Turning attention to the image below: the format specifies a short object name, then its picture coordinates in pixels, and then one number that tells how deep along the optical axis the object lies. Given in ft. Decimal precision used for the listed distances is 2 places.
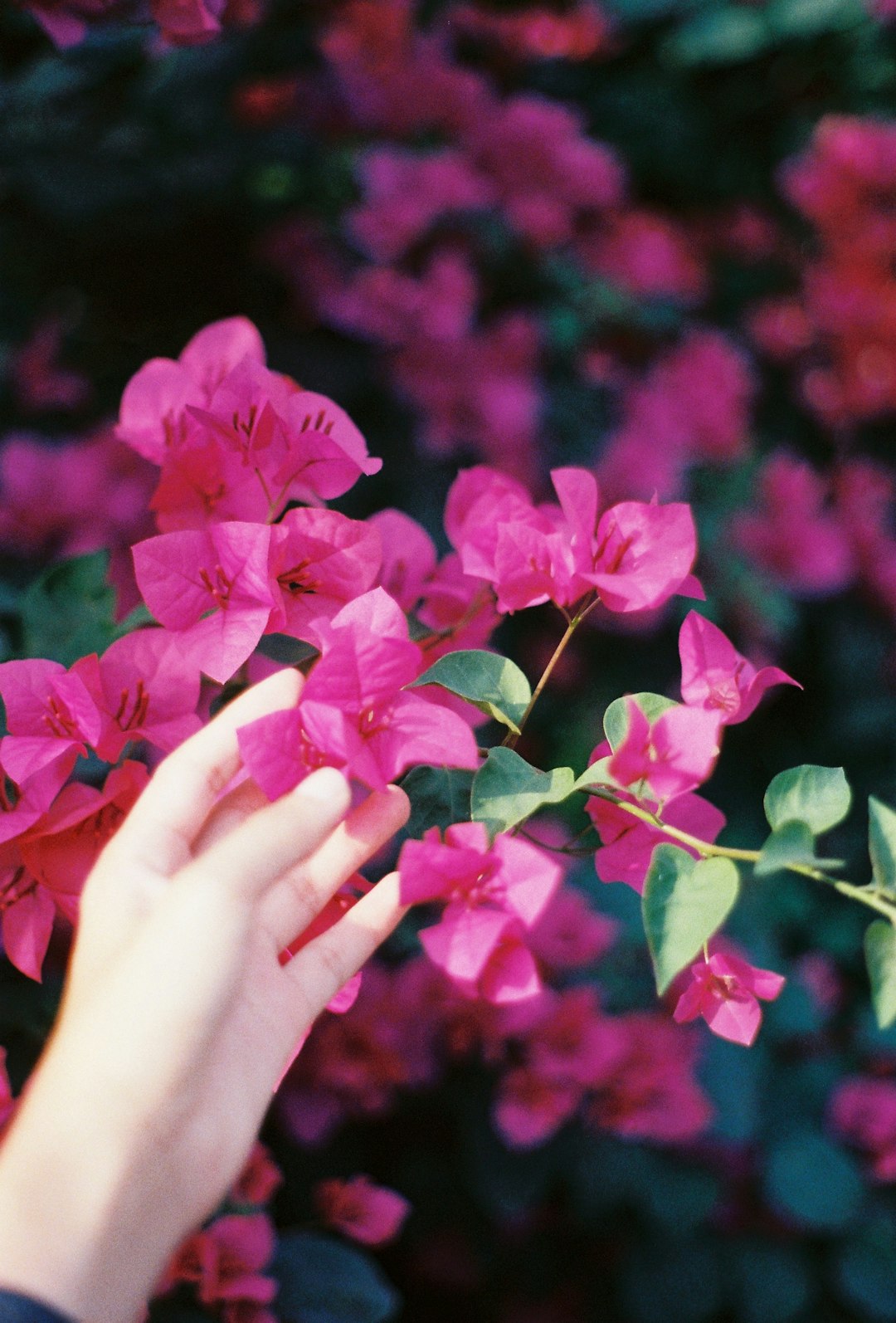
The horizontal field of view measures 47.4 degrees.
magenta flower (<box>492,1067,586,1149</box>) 3.00
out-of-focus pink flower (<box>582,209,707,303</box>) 5.21
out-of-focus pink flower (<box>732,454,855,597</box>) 5.24
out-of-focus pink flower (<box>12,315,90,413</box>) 4.37
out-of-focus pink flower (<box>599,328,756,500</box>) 4.85
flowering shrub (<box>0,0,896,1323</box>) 1.68
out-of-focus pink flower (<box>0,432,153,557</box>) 3.38
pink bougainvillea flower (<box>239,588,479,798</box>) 1.49
